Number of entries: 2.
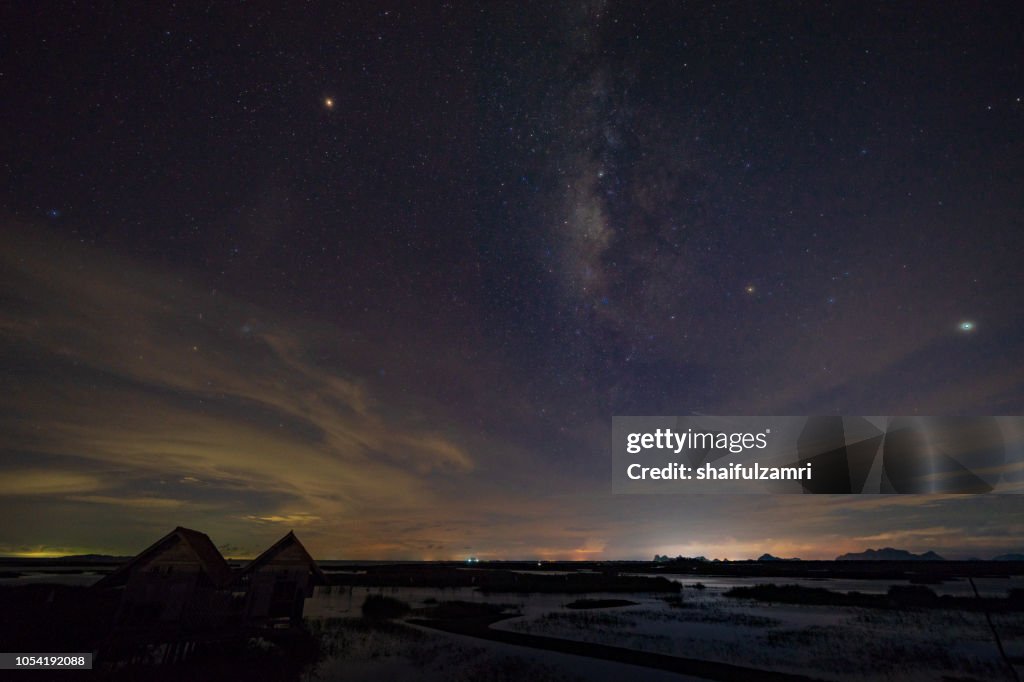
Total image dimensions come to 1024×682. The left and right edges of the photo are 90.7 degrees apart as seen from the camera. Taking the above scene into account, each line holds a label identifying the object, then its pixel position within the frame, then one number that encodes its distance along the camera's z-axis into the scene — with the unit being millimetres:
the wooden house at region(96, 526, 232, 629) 23062
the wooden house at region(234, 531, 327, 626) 26000
